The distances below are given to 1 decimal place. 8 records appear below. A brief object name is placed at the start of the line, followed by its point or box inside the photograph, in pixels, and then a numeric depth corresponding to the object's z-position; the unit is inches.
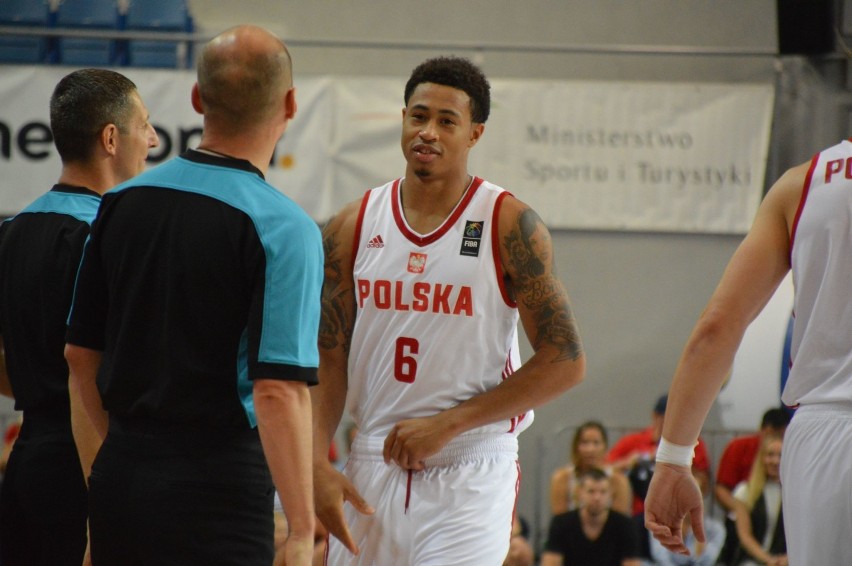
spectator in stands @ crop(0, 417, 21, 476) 739.4
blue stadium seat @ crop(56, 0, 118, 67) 876.6
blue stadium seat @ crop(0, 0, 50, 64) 879.1
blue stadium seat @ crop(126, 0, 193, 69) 876.6
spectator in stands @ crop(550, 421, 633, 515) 700.7
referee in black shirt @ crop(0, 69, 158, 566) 295.4
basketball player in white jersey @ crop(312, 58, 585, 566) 313.7
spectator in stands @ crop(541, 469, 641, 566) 651.5
